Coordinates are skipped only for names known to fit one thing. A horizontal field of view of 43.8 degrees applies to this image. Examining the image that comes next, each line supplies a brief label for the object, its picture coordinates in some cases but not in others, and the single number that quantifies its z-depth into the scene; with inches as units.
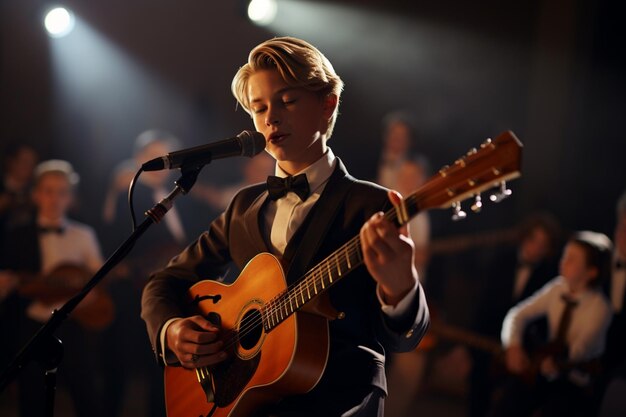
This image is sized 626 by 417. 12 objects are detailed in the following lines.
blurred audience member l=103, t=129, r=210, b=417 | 219.1
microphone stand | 83.7
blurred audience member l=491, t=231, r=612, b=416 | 176.7
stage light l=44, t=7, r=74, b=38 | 243.3
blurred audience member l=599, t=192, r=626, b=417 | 179.9
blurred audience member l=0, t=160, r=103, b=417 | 201.5
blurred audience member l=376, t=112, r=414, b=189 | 244.8
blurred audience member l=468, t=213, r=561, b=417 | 211.2
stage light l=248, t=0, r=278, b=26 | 201.1
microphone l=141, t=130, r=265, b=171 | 85.7
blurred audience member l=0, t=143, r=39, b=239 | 230.2
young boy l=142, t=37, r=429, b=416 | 77.9
